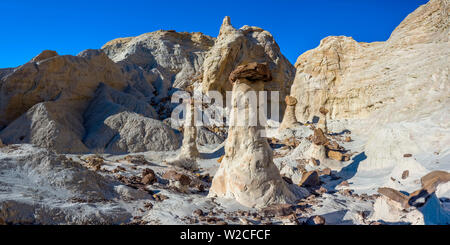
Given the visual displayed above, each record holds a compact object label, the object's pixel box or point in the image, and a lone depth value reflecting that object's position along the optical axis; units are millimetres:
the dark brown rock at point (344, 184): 7043
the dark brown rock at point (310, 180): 6887
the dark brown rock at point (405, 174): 6141
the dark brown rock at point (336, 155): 9188
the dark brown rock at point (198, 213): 4230
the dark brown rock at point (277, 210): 4352
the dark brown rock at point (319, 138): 9133
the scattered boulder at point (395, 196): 3832
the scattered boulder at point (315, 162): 8922
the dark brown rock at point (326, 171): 8209
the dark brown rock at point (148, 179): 5996
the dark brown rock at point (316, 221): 4063
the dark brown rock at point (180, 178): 6070
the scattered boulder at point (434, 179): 4035
